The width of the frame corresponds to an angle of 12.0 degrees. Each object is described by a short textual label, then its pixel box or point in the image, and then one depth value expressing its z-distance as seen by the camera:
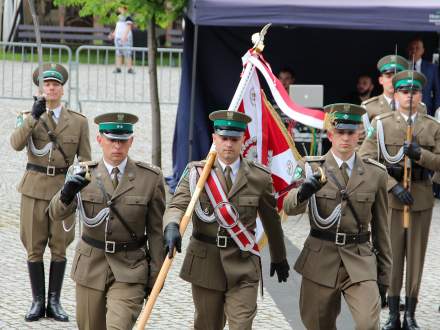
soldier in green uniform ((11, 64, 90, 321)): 16.68
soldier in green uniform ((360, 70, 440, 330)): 16.48
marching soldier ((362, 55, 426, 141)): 18.19
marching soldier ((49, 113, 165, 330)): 12.92
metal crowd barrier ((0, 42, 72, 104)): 38.83
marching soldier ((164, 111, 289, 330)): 13.17
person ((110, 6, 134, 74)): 41.94
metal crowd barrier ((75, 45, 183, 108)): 39.99
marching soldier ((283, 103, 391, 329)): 13.53
